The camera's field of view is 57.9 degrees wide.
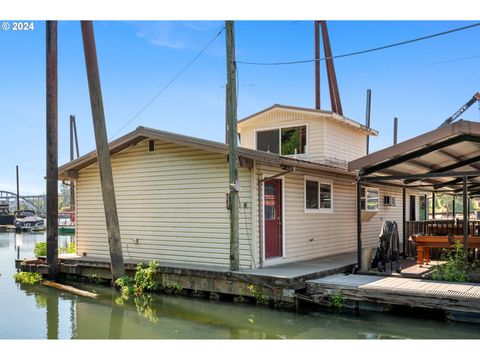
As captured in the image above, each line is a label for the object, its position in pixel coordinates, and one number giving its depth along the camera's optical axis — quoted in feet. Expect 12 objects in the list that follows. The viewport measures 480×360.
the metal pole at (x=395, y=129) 88.99
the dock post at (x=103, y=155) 31.42
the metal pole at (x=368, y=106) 68.75
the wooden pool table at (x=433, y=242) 29.64
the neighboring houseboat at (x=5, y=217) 128.47
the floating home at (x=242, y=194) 31.14
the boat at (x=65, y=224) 107.04
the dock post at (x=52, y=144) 36.76
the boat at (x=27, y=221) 113.50
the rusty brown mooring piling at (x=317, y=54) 56.03
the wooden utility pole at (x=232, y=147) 28.27
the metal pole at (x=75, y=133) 98.97
